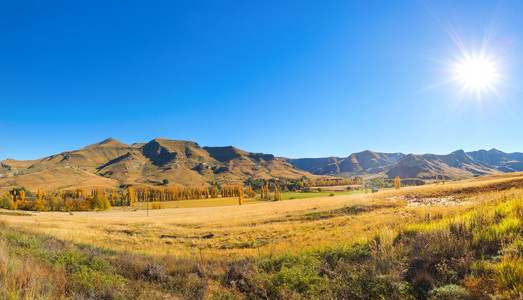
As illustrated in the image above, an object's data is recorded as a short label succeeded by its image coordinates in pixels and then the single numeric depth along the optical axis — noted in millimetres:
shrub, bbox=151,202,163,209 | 105400
